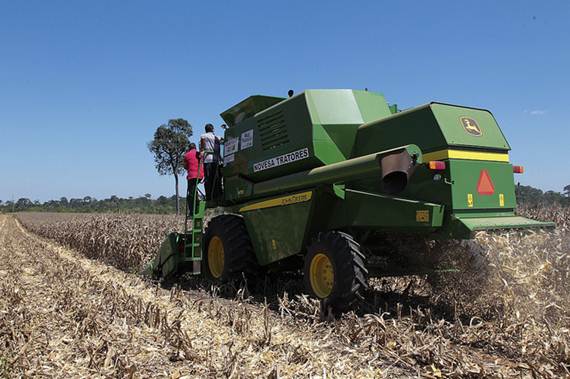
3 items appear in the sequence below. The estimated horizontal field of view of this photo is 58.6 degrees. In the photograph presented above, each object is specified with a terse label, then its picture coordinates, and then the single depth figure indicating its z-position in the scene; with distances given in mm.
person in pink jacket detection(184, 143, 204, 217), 7556
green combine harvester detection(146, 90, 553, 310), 4543
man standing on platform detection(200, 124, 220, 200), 7547
